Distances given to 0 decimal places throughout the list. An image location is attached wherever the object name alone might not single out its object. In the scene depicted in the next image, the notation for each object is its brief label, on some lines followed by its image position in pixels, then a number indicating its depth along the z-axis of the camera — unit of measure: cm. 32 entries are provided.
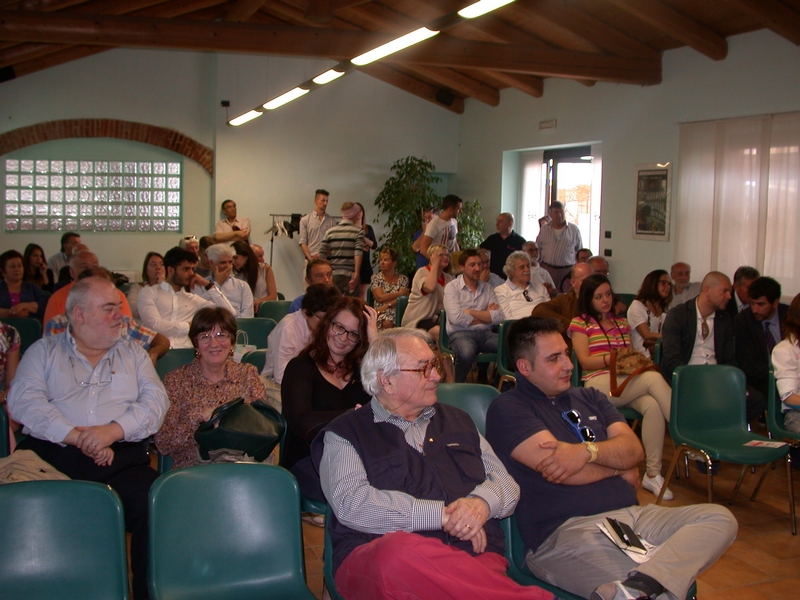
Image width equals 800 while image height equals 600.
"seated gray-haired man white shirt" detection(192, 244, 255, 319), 602
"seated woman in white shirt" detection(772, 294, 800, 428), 428
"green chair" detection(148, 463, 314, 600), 228
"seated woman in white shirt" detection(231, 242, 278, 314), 698
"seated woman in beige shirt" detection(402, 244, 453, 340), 693
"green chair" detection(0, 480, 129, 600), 214
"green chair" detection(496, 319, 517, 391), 578
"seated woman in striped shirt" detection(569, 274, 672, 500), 463
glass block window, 1075
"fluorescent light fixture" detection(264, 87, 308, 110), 924
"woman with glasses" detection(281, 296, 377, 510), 319
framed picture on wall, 832
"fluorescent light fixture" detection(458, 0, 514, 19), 514
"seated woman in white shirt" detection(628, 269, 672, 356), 588
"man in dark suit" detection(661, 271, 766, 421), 505
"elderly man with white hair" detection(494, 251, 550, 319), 670
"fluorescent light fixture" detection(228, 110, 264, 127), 1040
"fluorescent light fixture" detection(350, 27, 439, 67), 630
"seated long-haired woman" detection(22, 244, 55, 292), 788
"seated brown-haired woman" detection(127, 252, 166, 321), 550
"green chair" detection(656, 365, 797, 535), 410
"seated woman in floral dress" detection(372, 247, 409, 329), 727
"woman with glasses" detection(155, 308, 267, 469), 325
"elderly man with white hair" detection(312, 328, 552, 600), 211
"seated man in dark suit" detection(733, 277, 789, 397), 501
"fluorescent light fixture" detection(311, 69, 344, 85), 816
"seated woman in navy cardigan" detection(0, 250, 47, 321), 634
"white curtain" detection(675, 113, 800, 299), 703
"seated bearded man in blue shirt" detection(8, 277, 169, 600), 285
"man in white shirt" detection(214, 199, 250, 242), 1050
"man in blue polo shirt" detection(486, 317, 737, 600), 237
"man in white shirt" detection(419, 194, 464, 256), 894
